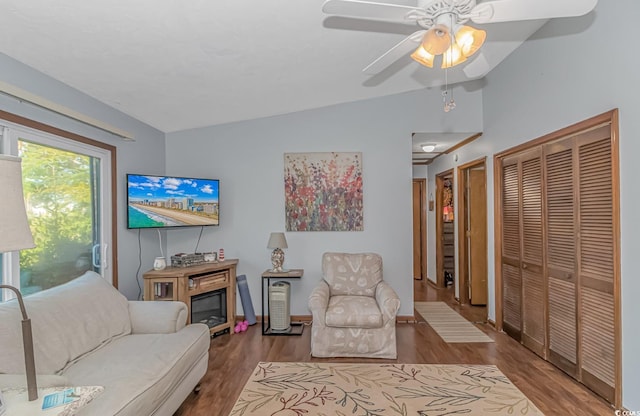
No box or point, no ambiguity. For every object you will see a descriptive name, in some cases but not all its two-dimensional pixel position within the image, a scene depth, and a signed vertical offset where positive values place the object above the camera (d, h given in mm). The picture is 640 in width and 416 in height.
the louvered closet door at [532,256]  3135 -464
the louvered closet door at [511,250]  3504 -451
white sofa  1707 -836
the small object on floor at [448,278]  6098 -1239
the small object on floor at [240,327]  3892 -1308
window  2434 +76
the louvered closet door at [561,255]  2713 -397
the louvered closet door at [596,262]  2326 -397
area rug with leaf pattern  2301 -1336
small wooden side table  3809 -833
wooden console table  3410 -728
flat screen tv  3479 +129
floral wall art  4227 +236
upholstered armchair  3092 -1057
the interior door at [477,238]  4867 -425
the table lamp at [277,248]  3912 -425
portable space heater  3855 -1074
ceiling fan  1632 +969
